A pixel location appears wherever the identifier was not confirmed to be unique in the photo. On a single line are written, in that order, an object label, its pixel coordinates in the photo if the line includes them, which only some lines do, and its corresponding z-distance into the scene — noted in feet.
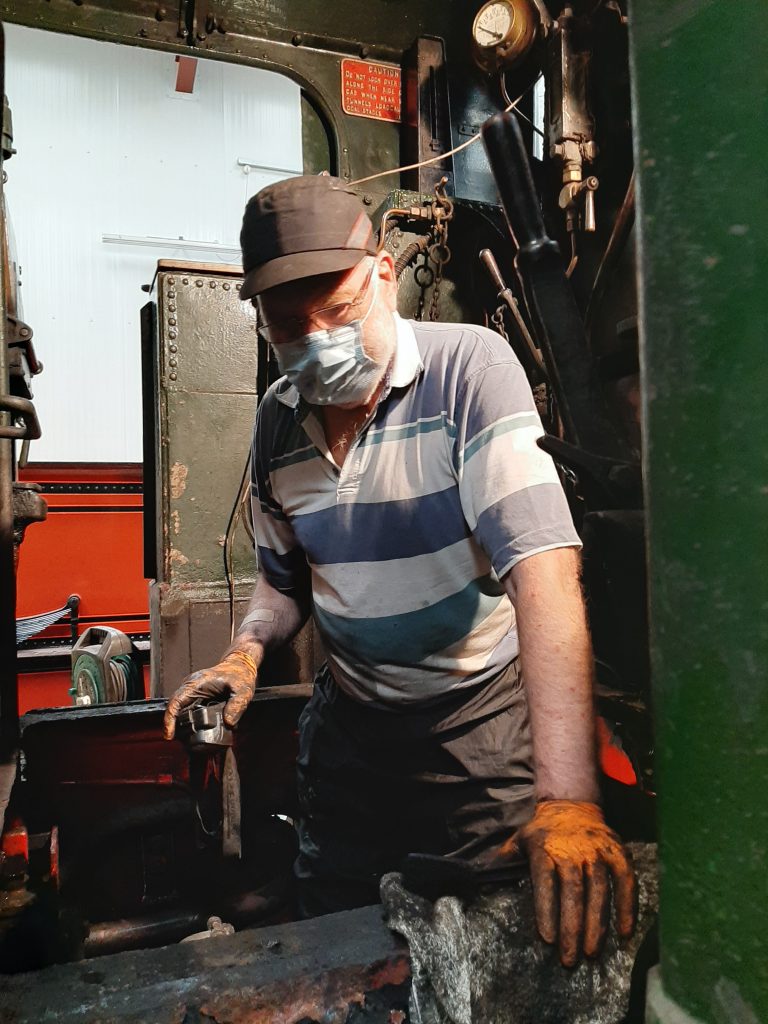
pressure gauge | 9.51
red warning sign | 10.41
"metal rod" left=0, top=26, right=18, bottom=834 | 5.56
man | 4.10
